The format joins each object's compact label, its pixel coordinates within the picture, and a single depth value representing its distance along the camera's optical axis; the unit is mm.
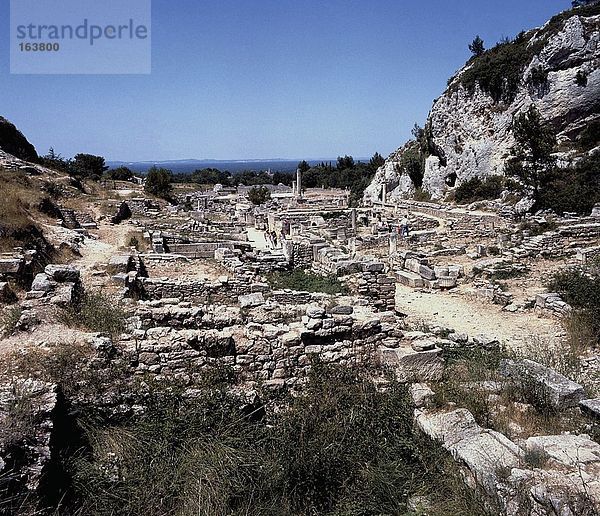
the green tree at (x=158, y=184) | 44031
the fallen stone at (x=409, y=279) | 15789
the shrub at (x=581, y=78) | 37753
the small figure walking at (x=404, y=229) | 25447
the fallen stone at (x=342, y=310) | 7723
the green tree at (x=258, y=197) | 47438
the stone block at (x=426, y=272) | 15945
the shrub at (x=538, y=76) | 40594
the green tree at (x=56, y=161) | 37219
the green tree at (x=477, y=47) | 62719
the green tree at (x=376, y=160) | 89425
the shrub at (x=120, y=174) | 65488
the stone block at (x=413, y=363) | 6629
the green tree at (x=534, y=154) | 30047
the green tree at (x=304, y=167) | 96912
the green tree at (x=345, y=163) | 99688
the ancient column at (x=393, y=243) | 21847
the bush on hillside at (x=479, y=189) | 39562
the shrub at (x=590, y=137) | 34844
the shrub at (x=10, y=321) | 6488
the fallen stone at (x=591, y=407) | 5660
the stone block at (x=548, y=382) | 6004
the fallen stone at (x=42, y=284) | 8414
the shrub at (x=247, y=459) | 4445
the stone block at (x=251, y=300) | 9211
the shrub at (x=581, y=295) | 9875
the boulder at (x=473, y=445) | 4402
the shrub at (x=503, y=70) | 43875
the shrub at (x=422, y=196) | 48875
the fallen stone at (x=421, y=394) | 5922
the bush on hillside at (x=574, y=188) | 27672
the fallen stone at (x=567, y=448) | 4430
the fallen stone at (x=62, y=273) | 9555
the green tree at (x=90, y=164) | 57269
